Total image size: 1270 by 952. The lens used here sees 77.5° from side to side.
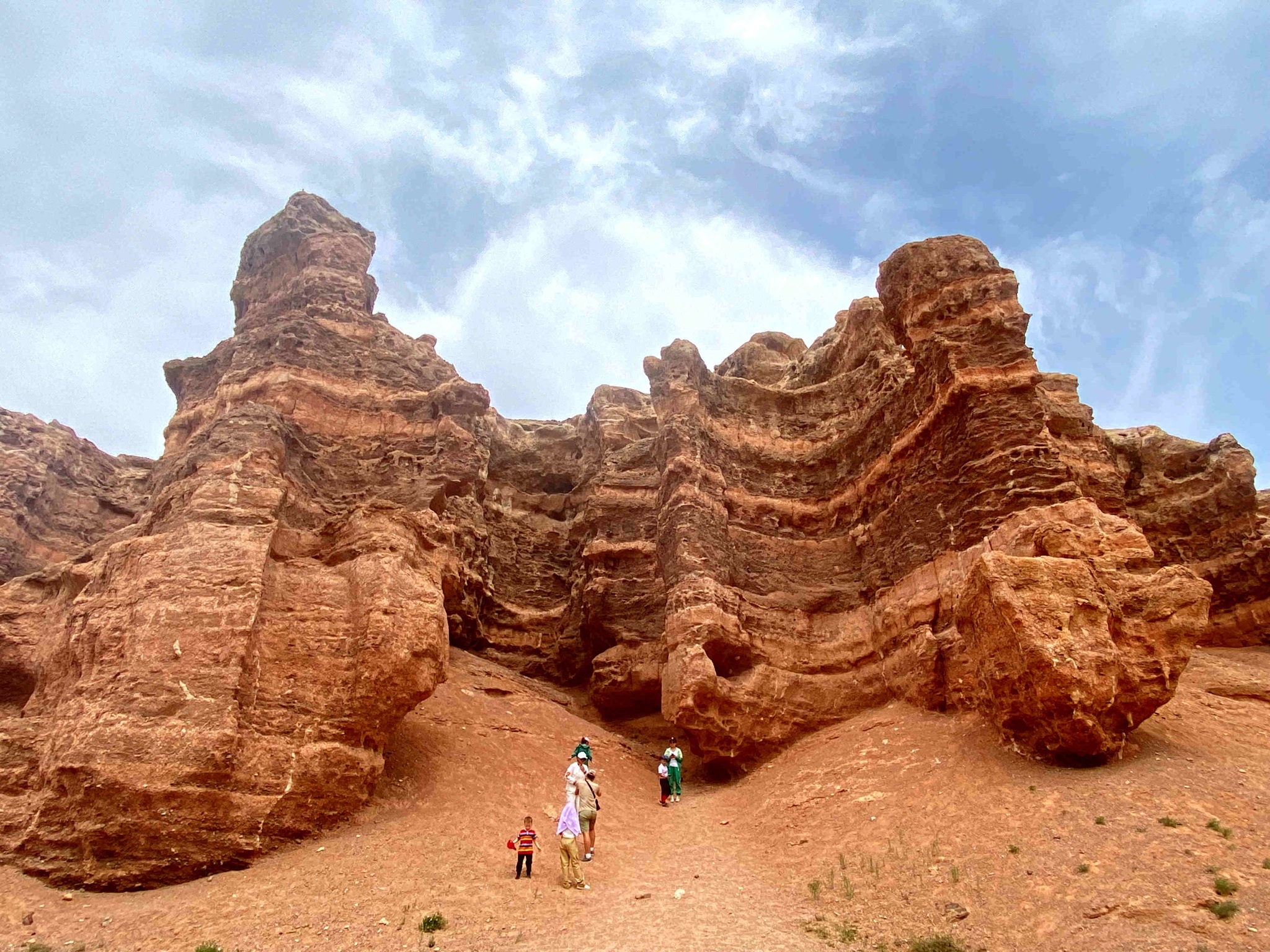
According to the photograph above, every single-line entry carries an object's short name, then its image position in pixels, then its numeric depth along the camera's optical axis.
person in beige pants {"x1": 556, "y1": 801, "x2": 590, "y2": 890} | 12.66
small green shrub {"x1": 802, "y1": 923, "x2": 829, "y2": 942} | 10.56
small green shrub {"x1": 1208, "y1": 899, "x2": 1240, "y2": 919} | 9.09
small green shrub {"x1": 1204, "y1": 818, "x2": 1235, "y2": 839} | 10.96
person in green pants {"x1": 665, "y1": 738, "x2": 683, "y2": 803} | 19.23
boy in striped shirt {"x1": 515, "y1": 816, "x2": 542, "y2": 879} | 12.91
